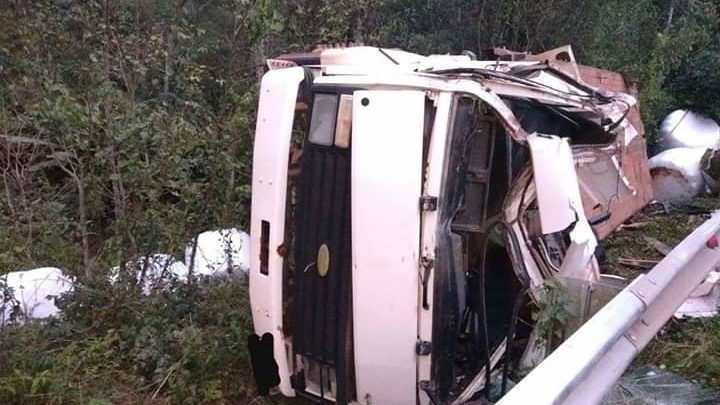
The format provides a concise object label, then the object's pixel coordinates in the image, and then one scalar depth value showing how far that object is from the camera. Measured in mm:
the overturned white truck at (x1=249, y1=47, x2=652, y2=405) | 3240
